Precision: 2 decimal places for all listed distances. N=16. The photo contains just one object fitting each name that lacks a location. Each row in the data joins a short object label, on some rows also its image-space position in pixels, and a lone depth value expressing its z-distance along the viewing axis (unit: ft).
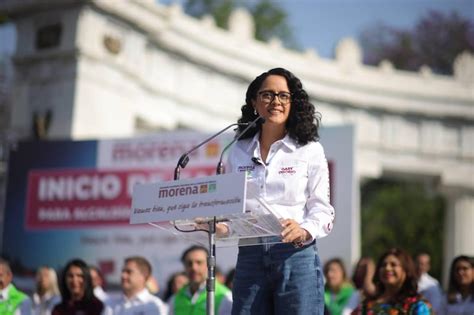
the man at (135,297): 43.24
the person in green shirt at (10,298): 41.75
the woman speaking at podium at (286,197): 24.26
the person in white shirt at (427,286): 50.49
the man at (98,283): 53.40
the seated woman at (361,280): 50.01
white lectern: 22.61
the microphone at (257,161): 25.35
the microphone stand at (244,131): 24.22
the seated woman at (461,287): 42.92
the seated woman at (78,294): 42.84
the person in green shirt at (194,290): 42.12
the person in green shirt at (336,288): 54.85
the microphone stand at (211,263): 23.54
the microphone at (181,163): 24.56
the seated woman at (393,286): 35.45
